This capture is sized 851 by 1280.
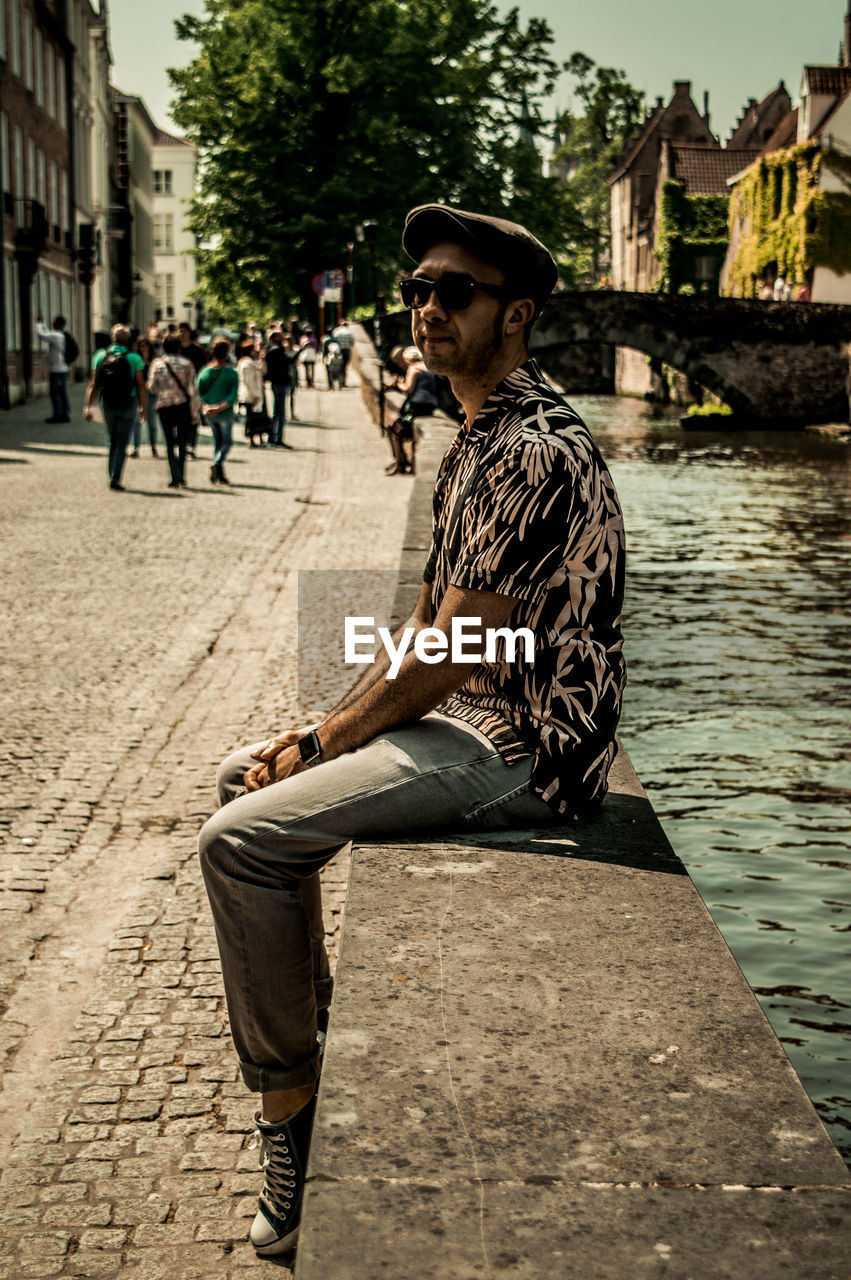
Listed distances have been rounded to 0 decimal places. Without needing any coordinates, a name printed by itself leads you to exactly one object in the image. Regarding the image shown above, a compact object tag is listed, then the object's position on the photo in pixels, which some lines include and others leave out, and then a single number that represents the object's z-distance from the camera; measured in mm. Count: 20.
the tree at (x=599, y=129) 75438
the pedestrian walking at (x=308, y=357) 37250
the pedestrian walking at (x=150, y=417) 21250
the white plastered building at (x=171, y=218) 88562
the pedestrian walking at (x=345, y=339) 37969
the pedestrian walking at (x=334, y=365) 36750
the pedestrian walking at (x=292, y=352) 28850
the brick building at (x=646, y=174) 76500
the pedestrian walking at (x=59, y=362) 24984
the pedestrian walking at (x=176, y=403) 17391
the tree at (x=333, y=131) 44781
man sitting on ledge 2830
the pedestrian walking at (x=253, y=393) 22062
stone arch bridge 44969
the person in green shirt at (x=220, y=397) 17844
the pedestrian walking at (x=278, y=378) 23028
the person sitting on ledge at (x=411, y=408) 18953
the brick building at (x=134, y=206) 67688
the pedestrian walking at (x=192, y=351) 20078
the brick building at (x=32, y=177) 30969
